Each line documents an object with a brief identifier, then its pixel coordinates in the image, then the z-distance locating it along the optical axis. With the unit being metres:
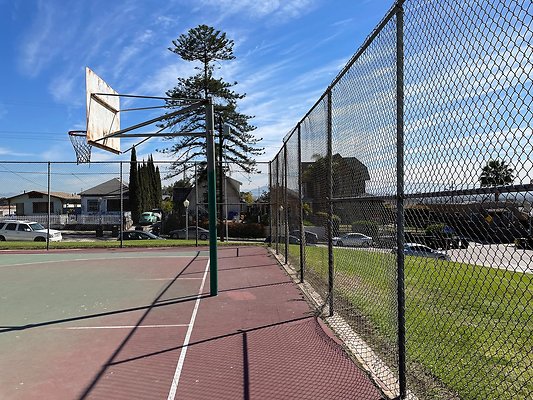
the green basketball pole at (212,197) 9.22
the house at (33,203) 46.72
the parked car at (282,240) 16.38
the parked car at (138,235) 30.08
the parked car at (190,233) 36.28
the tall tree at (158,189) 59.72
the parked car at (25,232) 26.36
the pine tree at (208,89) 37.72
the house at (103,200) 47.07
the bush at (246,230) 40.00
